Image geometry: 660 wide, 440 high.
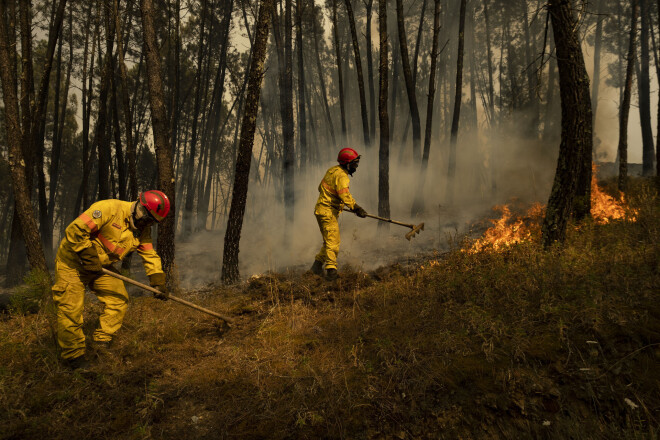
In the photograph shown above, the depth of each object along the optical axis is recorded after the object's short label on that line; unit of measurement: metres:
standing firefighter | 5.80
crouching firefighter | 3.37
